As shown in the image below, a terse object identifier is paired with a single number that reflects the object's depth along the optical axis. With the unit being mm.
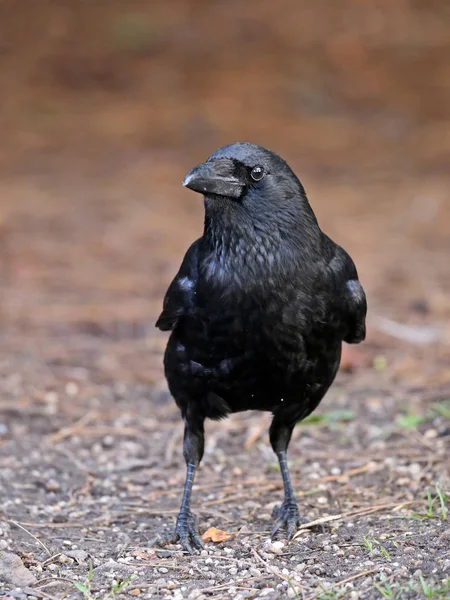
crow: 7551
